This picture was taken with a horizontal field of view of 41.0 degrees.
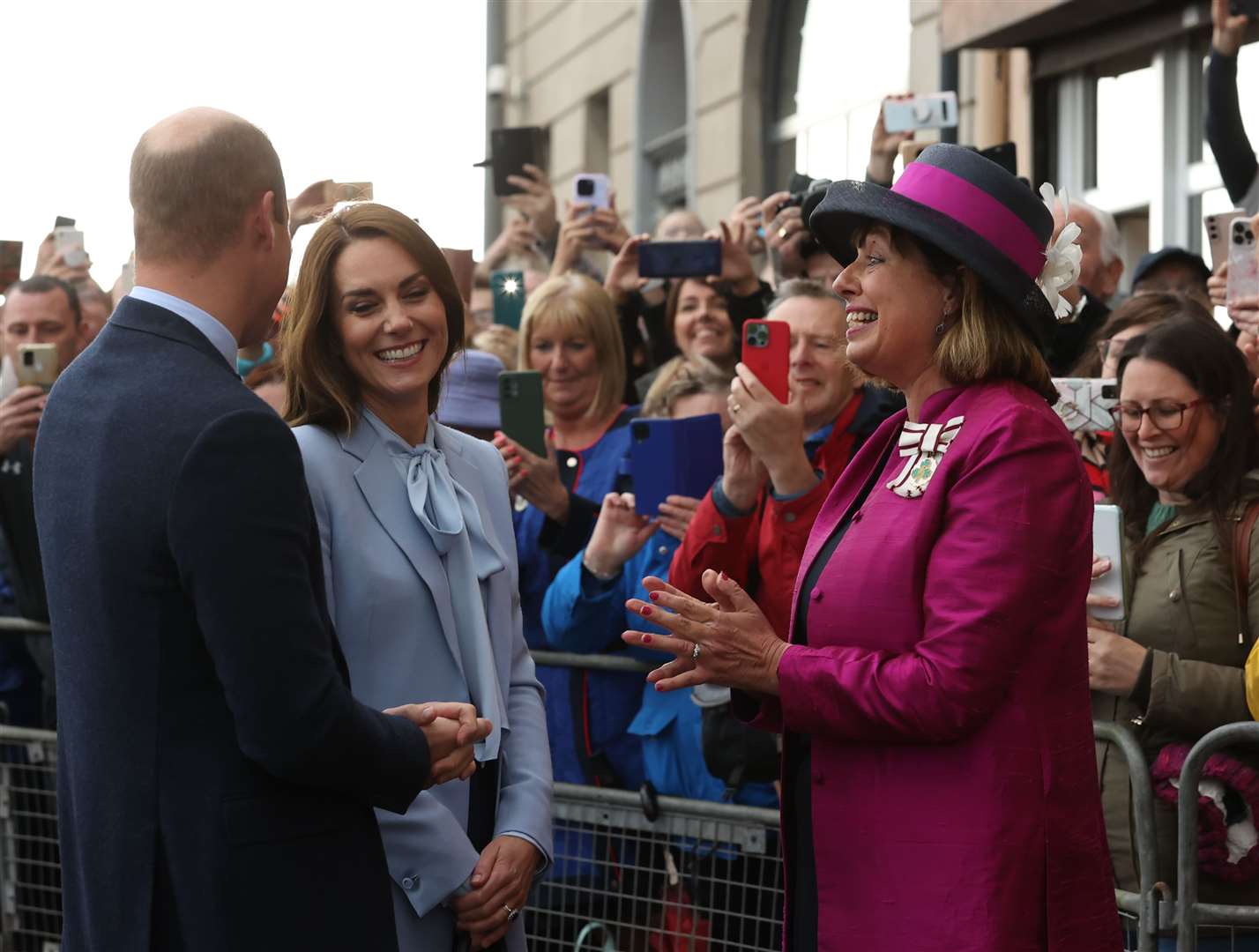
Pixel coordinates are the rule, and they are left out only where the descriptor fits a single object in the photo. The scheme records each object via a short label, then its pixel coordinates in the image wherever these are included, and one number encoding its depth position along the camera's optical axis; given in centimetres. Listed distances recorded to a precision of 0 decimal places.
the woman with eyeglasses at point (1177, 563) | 357
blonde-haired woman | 454
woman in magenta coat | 262
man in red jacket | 375
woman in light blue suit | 290
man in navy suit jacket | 231
